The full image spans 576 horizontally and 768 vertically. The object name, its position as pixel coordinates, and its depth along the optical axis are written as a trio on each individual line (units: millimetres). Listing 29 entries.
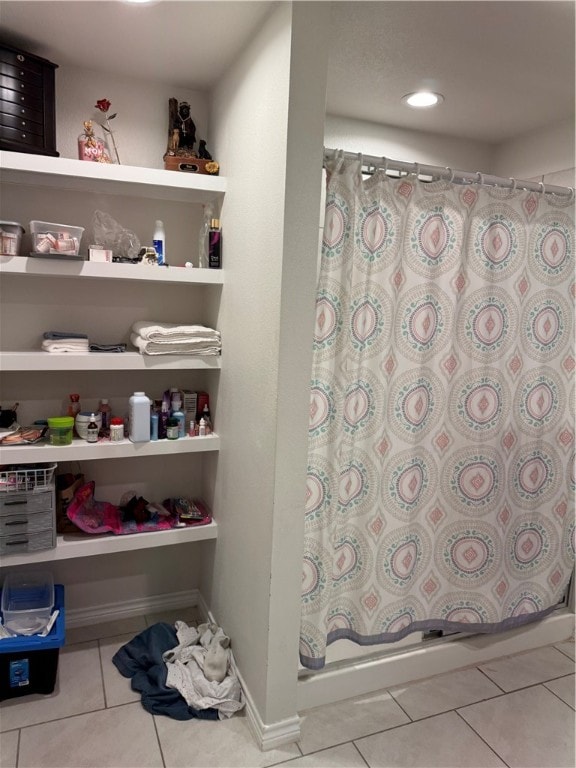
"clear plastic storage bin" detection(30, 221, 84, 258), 1903
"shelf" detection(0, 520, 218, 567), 2012
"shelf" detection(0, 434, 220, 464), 1946
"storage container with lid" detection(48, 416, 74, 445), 1996
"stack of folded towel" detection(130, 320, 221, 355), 2076
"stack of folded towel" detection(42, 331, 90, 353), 2002
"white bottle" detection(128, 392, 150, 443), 2076
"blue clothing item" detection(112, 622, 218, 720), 1885
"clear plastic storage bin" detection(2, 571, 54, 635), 2010
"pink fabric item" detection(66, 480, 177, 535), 2104
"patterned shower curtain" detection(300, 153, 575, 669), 1798
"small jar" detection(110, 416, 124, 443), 2086
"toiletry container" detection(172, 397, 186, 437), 2203
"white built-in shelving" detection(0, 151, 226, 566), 1899
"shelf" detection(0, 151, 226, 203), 1854
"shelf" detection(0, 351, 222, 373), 1920
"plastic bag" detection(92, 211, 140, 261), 2123
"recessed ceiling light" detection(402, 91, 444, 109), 2316
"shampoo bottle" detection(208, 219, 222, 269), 2131
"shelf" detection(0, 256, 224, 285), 1890
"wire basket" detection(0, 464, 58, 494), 1956
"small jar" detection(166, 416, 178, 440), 2158
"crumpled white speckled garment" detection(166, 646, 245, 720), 1882
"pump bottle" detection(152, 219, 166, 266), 2121
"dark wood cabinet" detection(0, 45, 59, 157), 1802
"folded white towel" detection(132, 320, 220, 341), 2074
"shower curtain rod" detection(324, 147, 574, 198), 1766
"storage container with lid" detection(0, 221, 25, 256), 1870
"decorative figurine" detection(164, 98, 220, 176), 2100
